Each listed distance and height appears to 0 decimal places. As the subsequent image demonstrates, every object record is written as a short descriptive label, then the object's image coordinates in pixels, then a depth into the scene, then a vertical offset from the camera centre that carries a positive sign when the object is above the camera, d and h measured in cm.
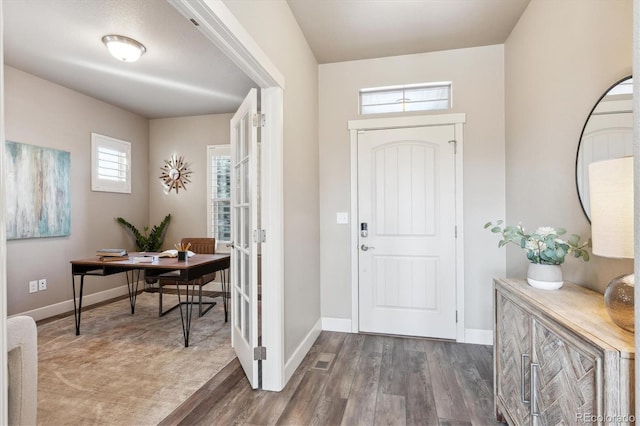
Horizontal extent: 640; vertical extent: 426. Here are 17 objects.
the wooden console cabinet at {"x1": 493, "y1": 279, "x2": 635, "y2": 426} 90 -54
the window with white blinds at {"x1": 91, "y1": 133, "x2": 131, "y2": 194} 412 +66
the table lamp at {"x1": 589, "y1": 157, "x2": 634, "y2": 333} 98 -4
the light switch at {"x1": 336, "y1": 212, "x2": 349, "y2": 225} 317 -7
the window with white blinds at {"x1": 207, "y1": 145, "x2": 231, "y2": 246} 471 +26
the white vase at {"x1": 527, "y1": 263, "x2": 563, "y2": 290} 153 -33
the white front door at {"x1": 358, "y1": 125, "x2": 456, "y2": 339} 295 -20
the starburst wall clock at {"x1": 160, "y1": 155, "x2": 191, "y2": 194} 486 +60
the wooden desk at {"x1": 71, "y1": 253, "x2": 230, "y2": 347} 276 -51
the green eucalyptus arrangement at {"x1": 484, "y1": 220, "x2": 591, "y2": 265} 151 -18
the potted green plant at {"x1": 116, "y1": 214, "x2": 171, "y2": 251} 462 -35
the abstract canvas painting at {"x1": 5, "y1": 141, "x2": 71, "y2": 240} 317 +23
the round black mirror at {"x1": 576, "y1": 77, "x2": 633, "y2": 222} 136 +37
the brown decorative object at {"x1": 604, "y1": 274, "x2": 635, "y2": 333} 97 -30
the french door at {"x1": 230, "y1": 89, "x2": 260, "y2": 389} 213 -20
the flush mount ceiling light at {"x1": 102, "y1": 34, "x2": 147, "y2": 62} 265 +142
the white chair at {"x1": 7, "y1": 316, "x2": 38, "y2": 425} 99 -51
